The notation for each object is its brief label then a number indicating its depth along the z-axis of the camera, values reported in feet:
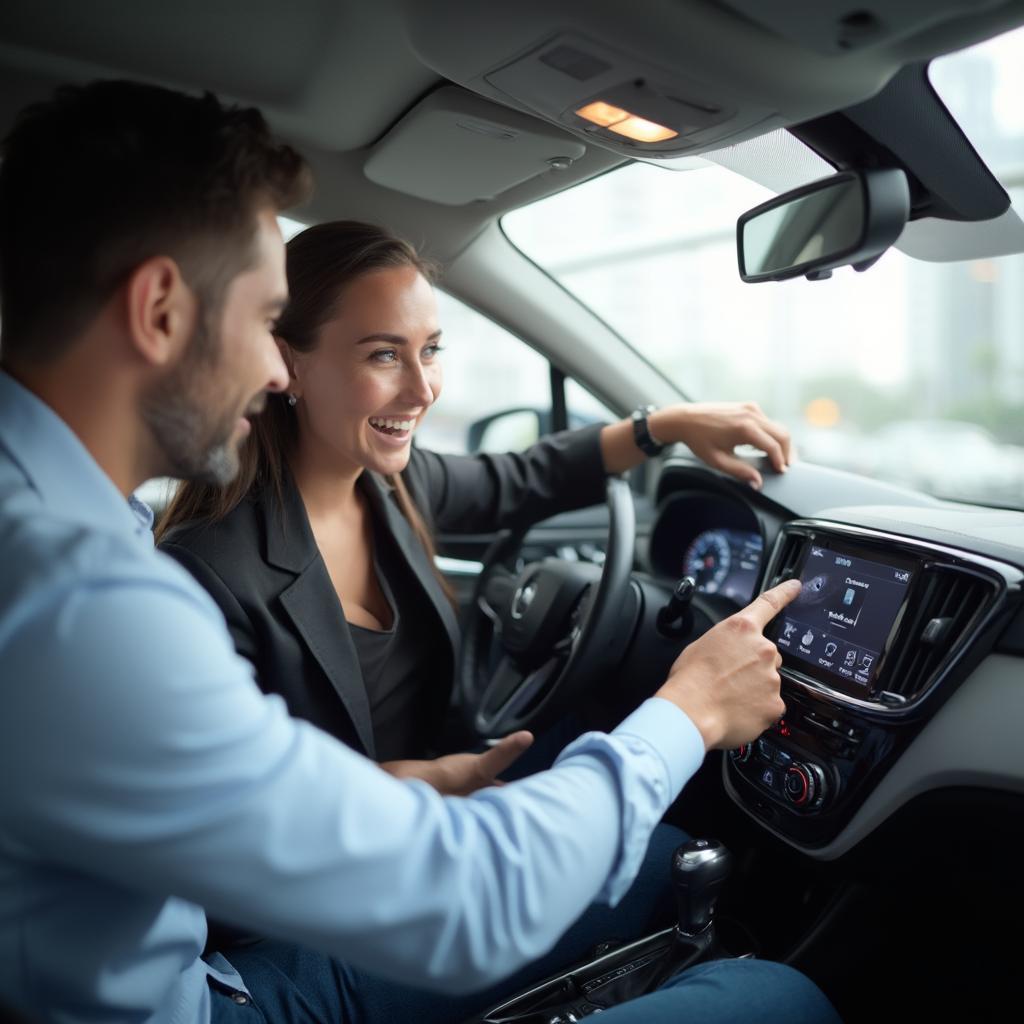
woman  5.21
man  2.44
